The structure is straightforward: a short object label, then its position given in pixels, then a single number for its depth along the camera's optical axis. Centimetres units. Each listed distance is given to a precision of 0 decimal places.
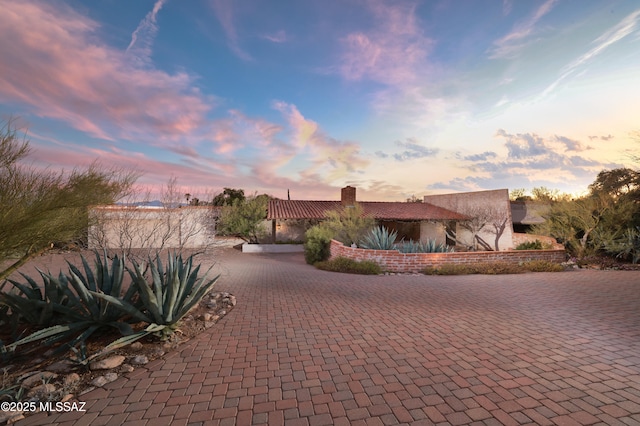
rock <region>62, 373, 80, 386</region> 286
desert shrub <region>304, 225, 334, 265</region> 1302
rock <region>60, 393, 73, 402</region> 266
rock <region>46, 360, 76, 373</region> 315
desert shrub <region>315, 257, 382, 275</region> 966
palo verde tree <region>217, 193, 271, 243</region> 1872
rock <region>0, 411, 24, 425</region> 238
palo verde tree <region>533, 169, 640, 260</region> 1134
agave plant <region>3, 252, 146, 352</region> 361
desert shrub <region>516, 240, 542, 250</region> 1336
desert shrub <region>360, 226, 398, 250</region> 1138
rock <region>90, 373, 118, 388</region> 290
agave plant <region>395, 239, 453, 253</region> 1117
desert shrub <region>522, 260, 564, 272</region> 994
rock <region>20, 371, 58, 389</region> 287
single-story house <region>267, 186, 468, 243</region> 1988
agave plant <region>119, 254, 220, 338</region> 374
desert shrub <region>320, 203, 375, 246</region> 1385
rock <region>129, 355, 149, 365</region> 331
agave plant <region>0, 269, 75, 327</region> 404
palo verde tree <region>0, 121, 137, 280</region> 359
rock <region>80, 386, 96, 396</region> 277
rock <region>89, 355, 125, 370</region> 314
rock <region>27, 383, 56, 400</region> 269
